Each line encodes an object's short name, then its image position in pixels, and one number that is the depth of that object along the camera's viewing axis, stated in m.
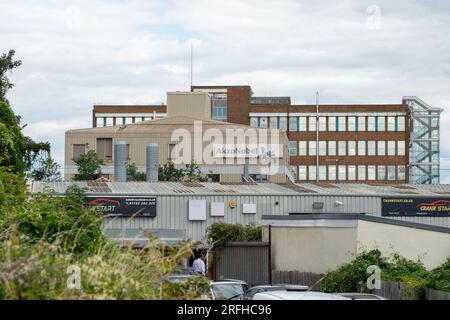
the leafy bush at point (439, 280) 26.22
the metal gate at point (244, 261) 45.81
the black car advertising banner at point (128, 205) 56.06
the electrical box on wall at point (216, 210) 58.53
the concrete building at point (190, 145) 108.19
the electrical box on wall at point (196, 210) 58.03
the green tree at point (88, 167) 92.44
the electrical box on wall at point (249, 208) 59.34
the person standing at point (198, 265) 34.94
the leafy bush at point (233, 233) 50.25
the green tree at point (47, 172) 80.07
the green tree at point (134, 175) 92.25
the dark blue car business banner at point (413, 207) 60.91
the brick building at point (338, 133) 142.88
